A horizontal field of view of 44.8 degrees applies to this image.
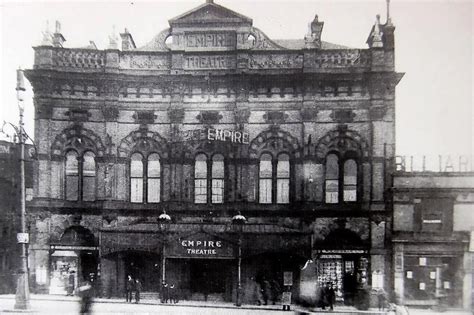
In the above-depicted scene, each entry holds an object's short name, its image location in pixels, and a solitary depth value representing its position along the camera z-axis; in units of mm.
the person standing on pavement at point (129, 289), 19797
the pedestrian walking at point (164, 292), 19833
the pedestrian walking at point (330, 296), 19156
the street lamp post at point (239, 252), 19828
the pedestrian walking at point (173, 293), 20039
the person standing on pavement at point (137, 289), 19672
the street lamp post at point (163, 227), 20078
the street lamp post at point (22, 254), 16953
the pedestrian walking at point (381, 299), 19250
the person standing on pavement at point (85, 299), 16905
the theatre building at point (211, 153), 20641
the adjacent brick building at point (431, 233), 20109
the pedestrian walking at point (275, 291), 19984
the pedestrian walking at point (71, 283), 20609
